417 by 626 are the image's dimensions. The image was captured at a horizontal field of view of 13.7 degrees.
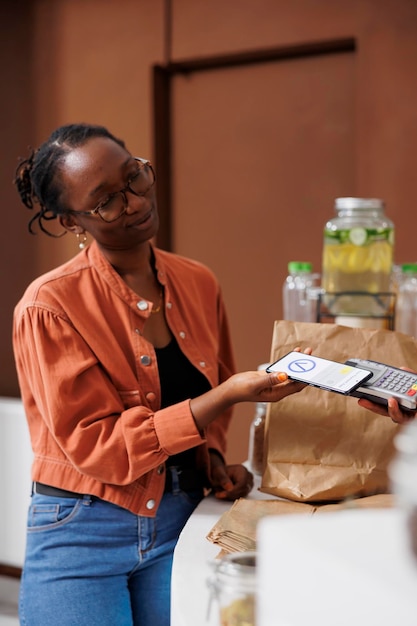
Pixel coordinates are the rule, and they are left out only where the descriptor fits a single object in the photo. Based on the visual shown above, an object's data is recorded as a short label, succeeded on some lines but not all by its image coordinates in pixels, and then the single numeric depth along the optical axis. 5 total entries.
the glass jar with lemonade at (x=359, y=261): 3.42
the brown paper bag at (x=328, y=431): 2.96
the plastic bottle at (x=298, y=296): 3.61
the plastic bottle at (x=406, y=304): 3.56
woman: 3.03
